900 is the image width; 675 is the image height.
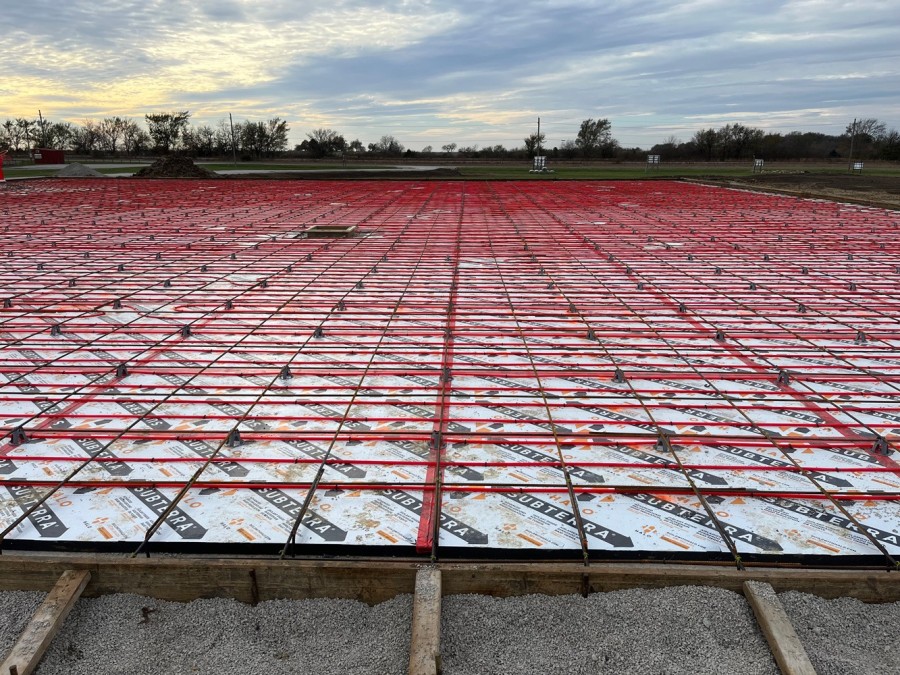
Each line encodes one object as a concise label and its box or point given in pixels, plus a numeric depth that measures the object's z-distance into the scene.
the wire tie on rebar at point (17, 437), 4.46
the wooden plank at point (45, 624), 2.73
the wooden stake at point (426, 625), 2.69
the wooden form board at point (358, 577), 3.17
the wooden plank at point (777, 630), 2.70
